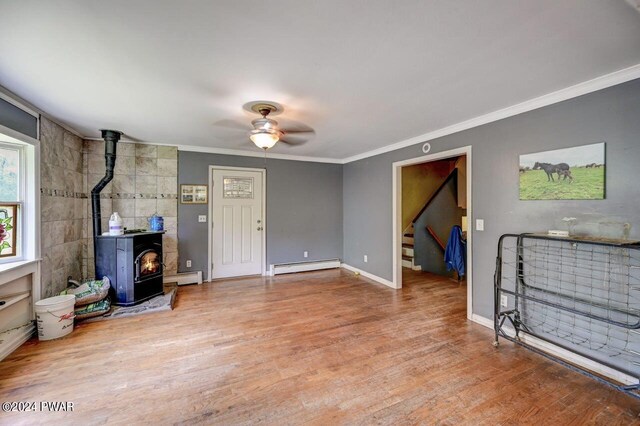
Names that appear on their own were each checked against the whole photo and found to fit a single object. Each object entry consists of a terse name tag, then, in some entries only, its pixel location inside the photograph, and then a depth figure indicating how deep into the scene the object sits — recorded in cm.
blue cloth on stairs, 452
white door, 472
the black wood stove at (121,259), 339
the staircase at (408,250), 564
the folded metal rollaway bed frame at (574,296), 195
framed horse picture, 211
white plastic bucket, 256
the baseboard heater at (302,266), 513
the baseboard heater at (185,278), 436
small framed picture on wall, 449
